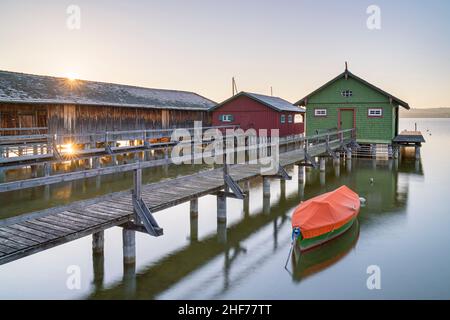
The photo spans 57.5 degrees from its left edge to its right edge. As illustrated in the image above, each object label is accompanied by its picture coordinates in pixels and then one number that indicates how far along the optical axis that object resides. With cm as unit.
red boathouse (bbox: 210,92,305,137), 3416
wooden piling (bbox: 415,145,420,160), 3230
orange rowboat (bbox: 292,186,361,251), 1130
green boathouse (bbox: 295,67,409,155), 3152
